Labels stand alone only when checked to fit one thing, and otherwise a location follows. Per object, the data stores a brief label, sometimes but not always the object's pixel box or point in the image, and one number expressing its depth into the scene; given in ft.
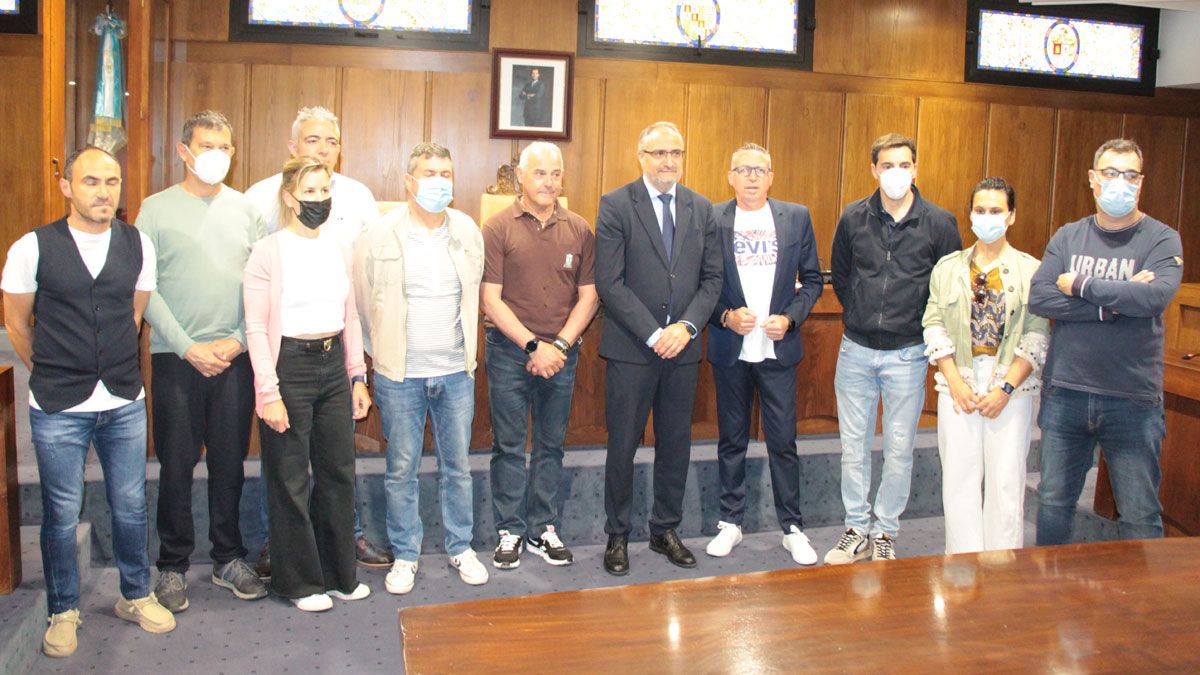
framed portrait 21.16
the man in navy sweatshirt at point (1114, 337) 9.68
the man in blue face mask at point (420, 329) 10.80
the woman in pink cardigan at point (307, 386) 9.87
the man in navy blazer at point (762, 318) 12.19
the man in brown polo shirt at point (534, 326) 11.49
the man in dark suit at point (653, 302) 11.53
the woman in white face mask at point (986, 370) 10.61
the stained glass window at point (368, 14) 20.49
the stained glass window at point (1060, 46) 23.84
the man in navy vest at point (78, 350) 8.93
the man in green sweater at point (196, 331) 10.03
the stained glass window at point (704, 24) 21.79
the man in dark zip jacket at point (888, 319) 11.56
